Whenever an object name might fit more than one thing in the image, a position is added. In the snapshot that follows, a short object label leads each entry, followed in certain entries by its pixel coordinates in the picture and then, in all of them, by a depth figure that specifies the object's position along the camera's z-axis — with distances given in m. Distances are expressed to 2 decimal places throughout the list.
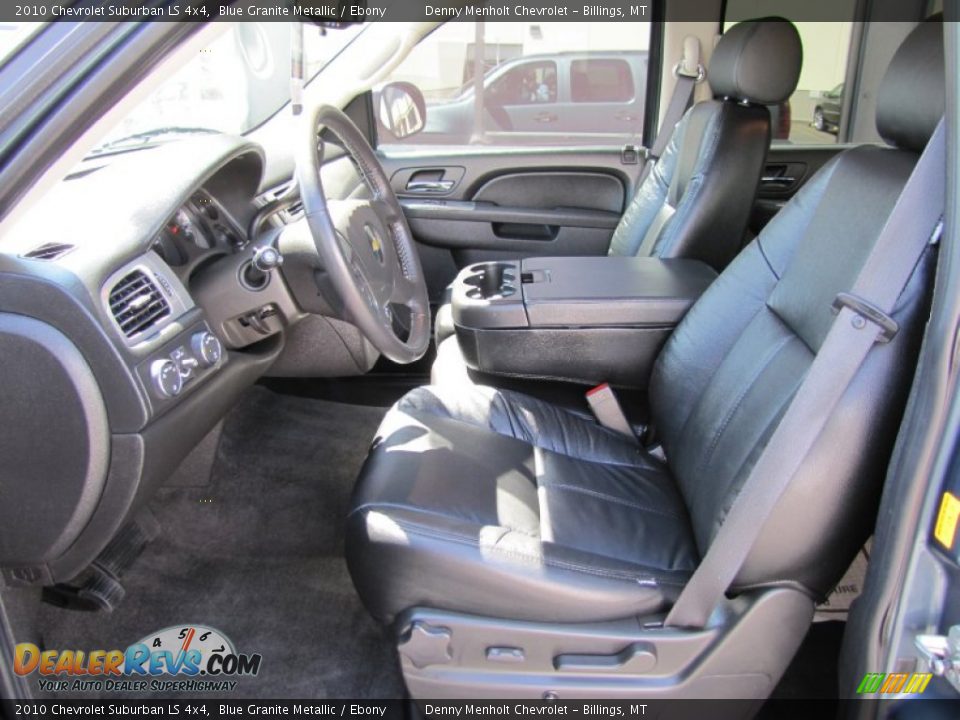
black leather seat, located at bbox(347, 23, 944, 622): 1.00
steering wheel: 1.30
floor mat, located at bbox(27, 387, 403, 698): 1.60
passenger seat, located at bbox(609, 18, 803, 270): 1.89
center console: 1.64
